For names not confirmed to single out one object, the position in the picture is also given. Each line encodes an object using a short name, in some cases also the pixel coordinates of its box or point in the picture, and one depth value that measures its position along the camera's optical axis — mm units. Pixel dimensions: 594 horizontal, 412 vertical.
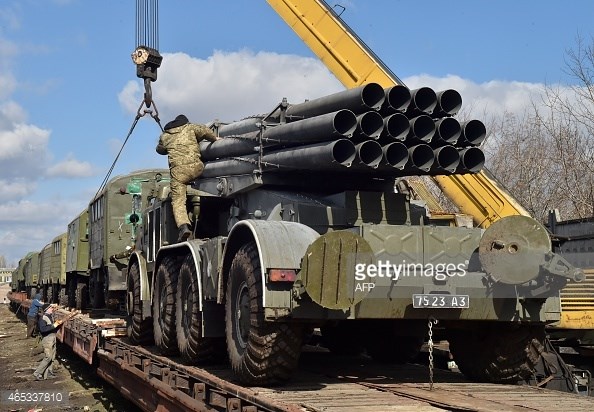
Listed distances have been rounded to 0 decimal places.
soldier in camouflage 8500
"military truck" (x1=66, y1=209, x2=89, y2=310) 19391
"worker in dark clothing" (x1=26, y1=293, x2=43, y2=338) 15742
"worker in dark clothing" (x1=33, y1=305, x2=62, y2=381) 14023
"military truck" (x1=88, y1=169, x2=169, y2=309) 15117
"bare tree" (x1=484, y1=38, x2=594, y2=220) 22062
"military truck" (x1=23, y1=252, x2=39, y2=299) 32438
